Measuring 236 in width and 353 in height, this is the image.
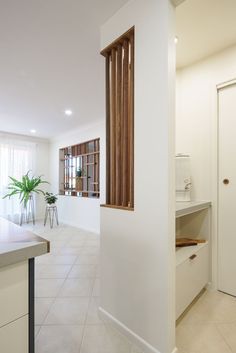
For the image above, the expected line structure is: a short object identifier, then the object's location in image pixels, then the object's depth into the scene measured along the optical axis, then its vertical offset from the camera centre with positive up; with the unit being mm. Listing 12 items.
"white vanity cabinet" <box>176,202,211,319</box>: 1442 -662
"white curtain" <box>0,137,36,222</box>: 4812 +240
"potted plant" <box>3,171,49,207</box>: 4746 -309
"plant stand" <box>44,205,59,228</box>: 4953 -1025
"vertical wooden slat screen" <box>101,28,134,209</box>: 1415 +414
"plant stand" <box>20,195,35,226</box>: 5117 -984
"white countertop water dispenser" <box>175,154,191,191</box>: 1990 +18
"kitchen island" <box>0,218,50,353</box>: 661 -416
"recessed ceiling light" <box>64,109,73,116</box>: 3462 +1134
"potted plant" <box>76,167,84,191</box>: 4695 -85
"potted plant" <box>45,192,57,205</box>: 4793 -605
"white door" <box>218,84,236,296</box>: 1870 -158
